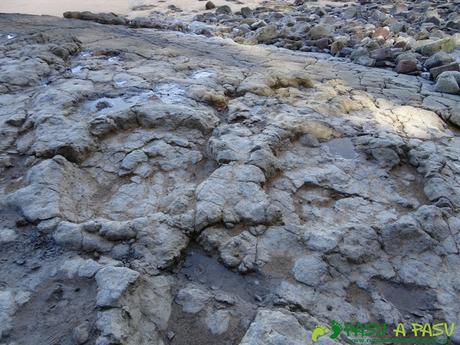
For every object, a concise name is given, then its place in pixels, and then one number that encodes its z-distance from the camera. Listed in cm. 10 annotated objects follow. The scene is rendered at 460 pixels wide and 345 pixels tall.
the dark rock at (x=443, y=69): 382
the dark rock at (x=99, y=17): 537
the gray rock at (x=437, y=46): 465
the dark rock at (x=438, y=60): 414
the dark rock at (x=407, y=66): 409
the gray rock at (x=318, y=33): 549
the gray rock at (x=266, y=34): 569
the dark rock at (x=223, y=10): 839
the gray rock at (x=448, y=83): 348
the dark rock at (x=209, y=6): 881
